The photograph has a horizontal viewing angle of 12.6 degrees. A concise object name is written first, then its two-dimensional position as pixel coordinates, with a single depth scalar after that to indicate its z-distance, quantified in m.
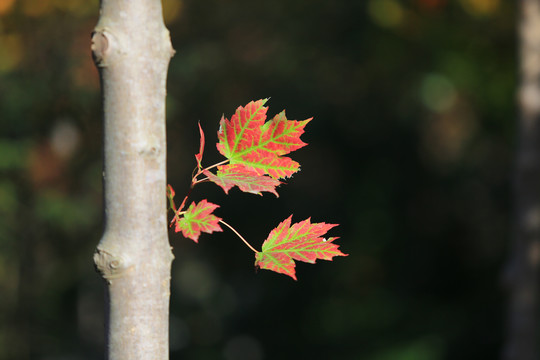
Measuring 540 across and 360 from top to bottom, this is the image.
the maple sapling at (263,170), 2.11
